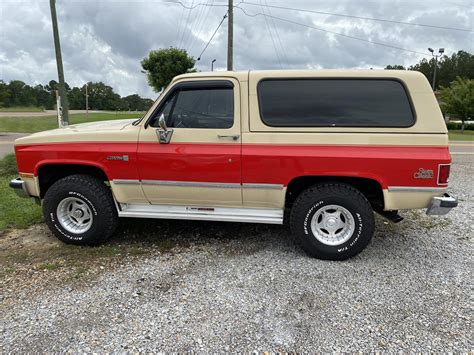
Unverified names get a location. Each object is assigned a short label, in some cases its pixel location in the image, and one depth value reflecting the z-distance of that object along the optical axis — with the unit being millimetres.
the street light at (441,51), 29430
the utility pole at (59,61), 11109
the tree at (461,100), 29484
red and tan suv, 3523
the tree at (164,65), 30938
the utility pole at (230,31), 15438
